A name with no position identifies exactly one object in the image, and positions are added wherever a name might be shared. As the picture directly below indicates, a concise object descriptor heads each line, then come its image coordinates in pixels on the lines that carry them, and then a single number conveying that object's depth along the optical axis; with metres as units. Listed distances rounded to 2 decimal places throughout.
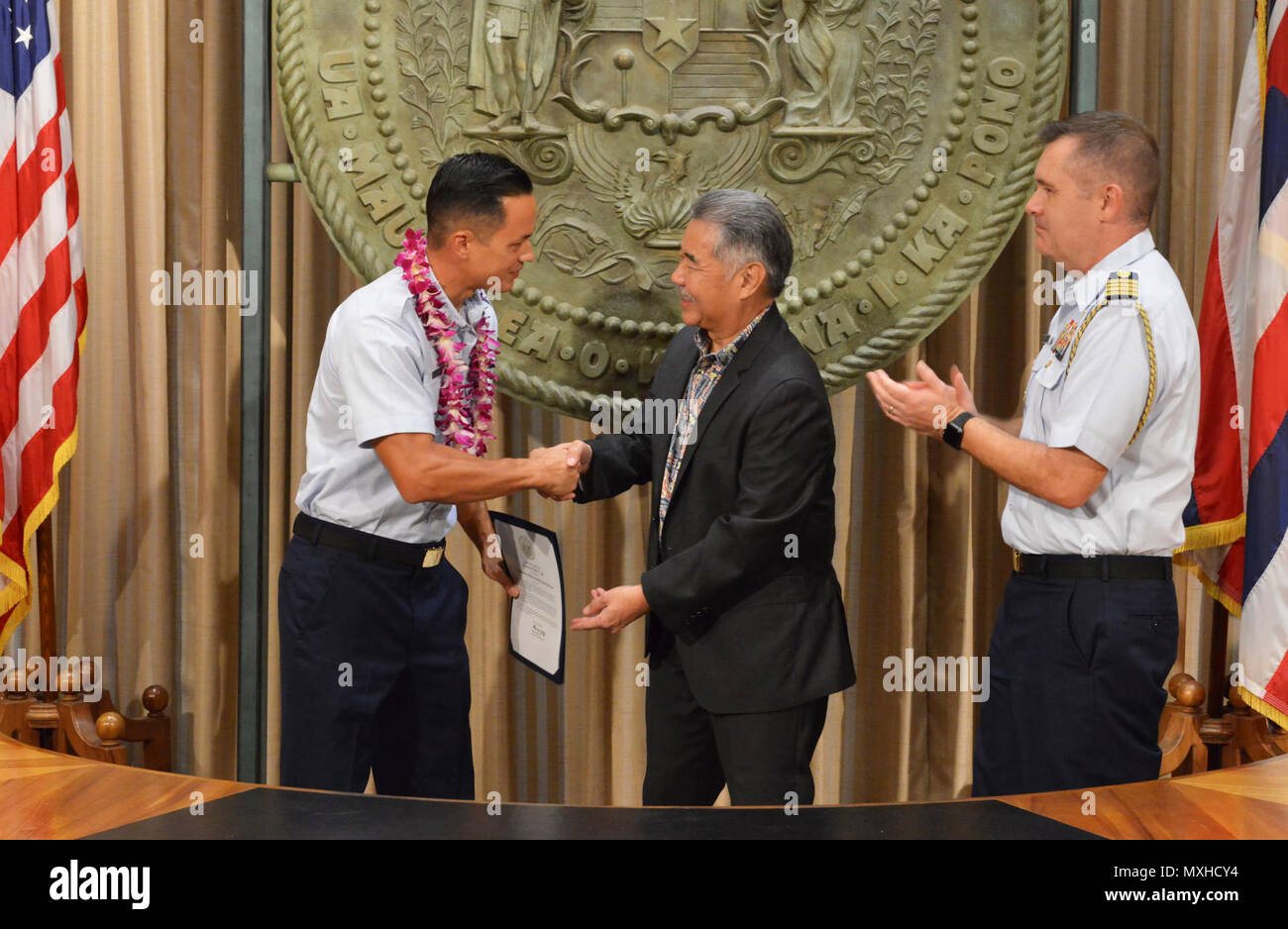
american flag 2.89
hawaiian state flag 2.58
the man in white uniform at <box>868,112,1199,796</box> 2.16
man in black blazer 2.28
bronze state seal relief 2.73
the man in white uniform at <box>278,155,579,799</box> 2.41
